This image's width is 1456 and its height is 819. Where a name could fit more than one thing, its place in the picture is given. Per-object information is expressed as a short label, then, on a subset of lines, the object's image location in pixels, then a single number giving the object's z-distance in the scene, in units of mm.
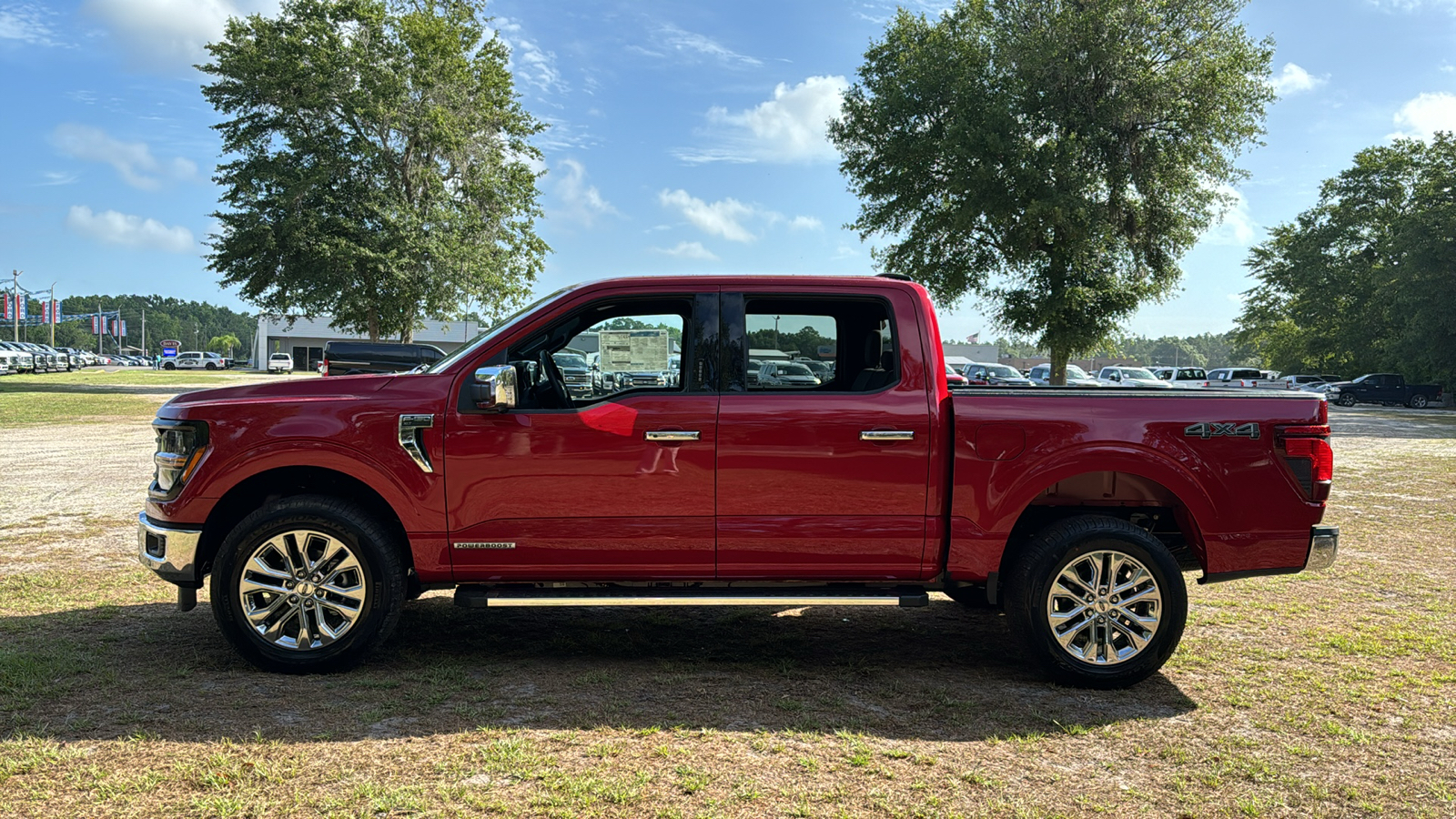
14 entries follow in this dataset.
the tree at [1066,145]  30469
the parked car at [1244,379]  45875
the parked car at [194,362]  92625
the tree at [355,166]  35750
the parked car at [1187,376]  45969
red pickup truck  4883
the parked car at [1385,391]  47844
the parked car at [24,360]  53812
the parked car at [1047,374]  44325
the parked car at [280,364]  75781
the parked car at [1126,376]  45125
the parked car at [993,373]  42766
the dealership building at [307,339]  88500
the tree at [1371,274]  46531
